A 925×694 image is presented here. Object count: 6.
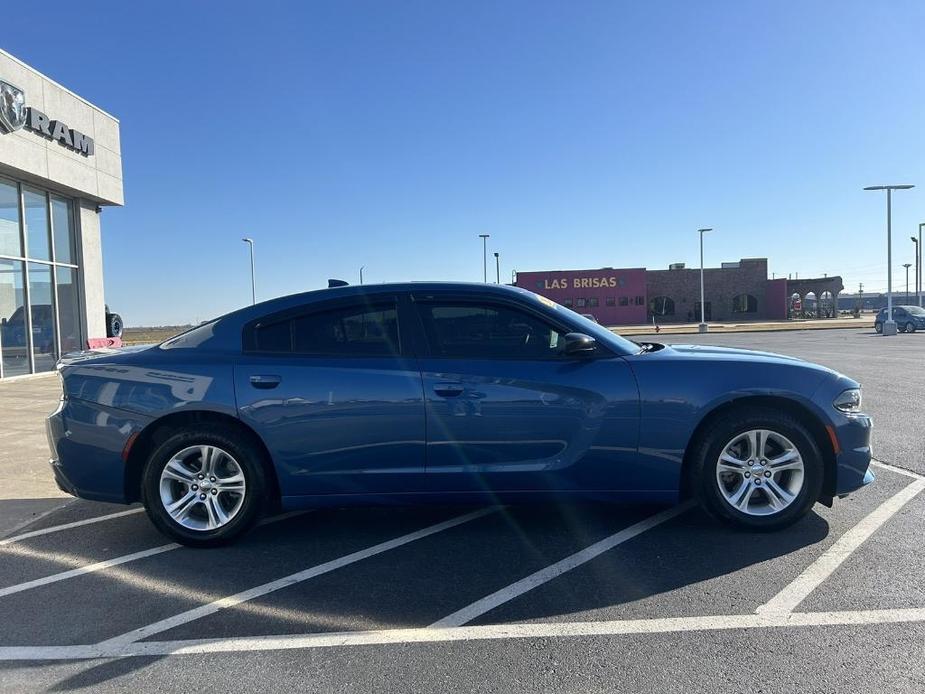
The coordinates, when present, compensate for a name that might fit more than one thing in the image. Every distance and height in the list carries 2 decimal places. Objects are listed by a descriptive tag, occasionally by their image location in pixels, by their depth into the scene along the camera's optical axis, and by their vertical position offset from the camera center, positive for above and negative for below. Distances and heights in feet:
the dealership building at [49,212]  46.03 +9.61
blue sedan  13.15 -2.10
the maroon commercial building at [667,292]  172.14 +5.46
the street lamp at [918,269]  177.93 +10.09
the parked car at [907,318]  110.83 -2.35
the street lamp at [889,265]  102.83 +6.99
